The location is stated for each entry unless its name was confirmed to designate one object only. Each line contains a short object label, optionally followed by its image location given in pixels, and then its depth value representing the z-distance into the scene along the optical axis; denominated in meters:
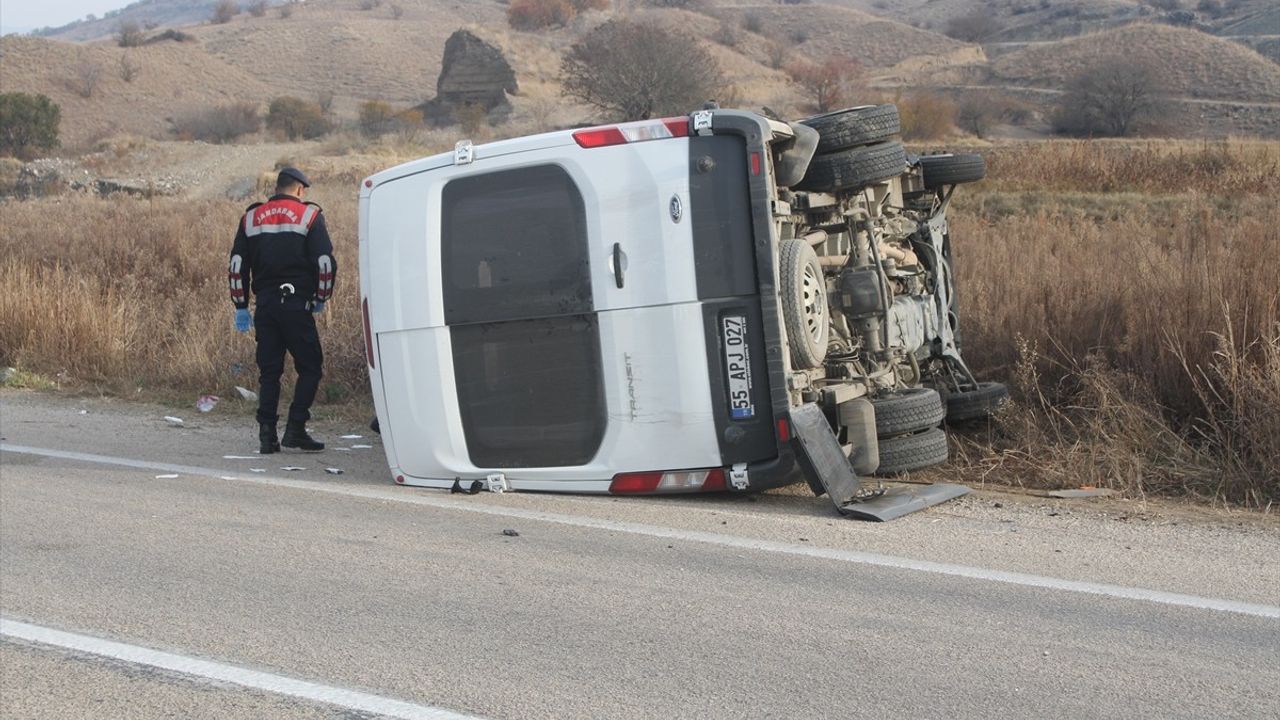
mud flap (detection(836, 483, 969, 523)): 6.30
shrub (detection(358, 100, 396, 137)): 54.74
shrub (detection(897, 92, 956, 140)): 45.44
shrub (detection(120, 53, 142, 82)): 77.50
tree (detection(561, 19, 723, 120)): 39.28
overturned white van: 6.32
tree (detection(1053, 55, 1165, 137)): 49.25
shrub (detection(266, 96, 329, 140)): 60.81
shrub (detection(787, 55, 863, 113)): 55.06
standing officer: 8.66
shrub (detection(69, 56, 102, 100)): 74.00
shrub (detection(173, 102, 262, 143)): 63.16
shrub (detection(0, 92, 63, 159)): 54.03
